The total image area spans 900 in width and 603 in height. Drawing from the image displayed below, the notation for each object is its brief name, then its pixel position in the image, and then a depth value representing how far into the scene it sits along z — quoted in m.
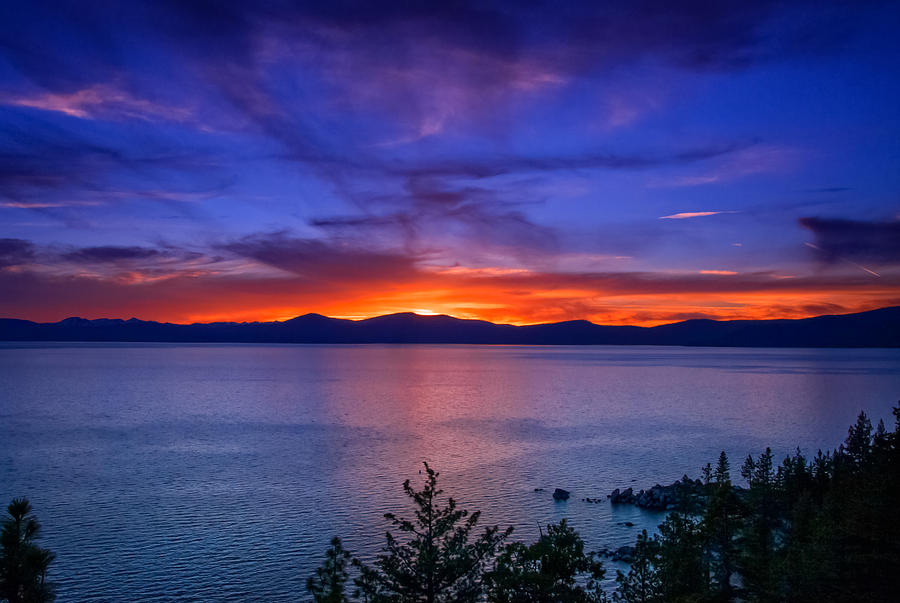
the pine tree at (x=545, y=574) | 24.16
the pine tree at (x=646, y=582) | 36.44
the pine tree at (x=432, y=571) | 26.52
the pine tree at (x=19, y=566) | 22.98
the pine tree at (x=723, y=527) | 44.19
